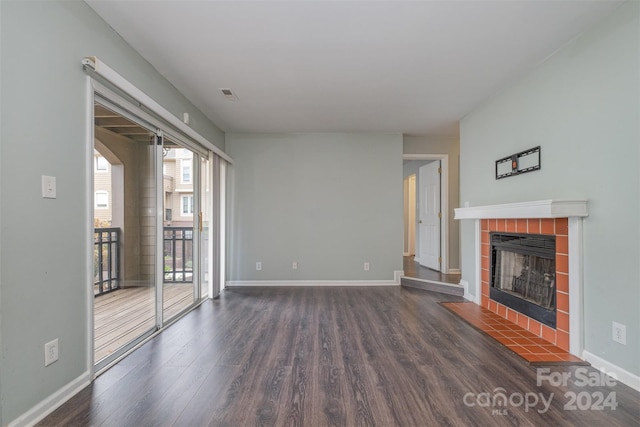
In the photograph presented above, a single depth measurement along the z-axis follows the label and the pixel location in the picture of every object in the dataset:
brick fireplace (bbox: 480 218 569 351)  2.40
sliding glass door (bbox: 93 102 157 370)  2.29
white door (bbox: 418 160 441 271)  5.30
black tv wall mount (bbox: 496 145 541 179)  2.75
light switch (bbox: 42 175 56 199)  1.62
